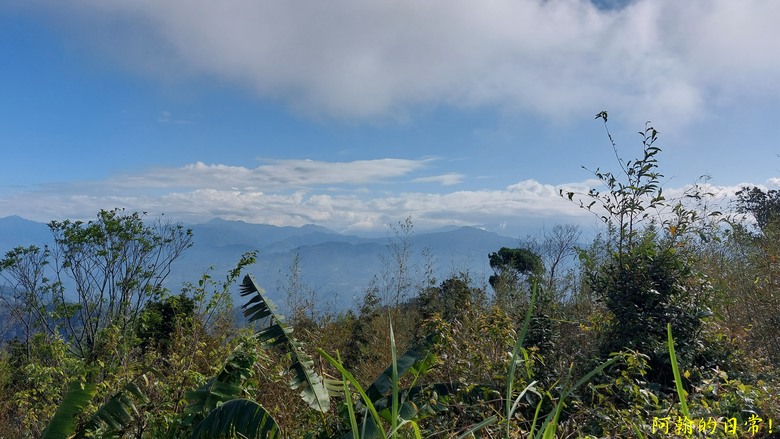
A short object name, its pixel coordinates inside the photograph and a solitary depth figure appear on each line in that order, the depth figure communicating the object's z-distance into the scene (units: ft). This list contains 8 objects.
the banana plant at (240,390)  10.99
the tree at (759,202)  55.77
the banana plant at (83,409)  12.69
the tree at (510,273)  30.55
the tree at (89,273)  39.11
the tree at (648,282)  15.14
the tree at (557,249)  39.49
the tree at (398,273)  38.32
